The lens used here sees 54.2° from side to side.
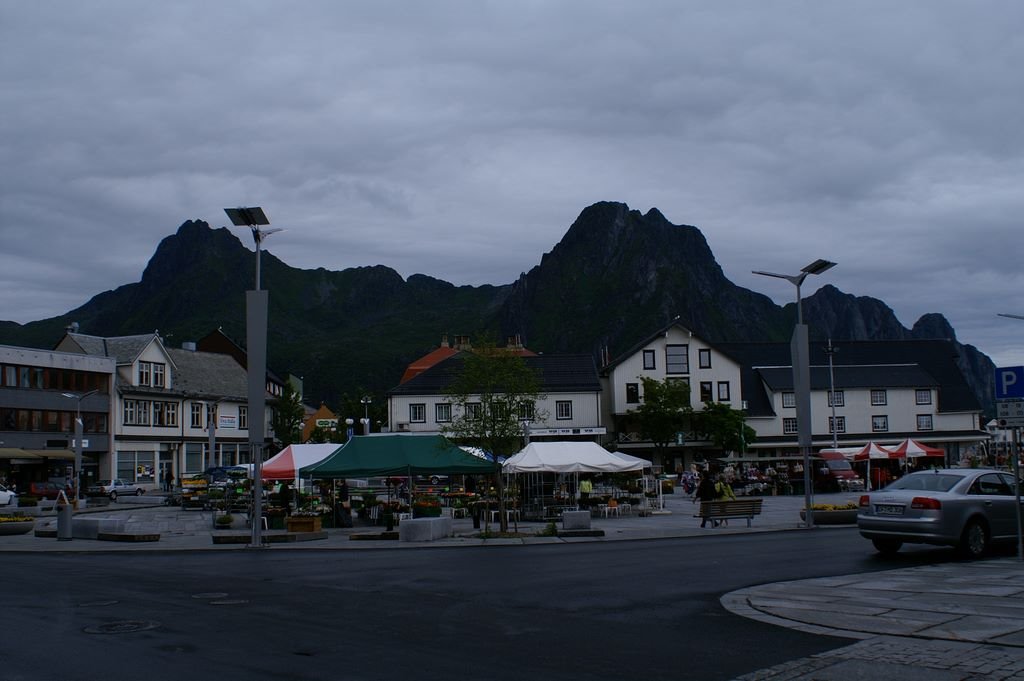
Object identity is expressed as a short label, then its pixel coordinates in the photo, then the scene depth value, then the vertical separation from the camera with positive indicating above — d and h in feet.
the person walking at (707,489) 96.37 -5.76
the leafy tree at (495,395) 91.40 +3.60
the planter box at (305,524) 92.38 -7.86
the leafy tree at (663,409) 233.96 +4.98
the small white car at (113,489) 186.63 -8.95
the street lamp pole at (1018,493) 53.67 -3.85
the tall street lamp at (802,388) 94.02 +3.74
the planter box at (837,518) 92.68 -8.51
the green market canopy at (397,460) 97.96 -2.36
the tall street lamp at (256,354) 83.05 +7.38
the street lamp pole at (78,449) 144.15 -0.69
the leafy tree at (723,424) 234.58 +1.05
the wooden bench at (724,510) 91.66 -7.40
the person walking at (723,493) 98.89 -6.35
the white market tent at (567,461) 108.78 -3.12
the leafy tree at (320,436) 250.78 +0.68
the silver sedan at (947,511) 56.39 -5.01
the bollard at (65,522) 92.53 -7.17
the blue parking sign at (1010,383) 53.57 +2.08
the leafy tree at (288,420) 274.98 +5.26
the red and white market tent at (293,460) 107.65 -2.27
